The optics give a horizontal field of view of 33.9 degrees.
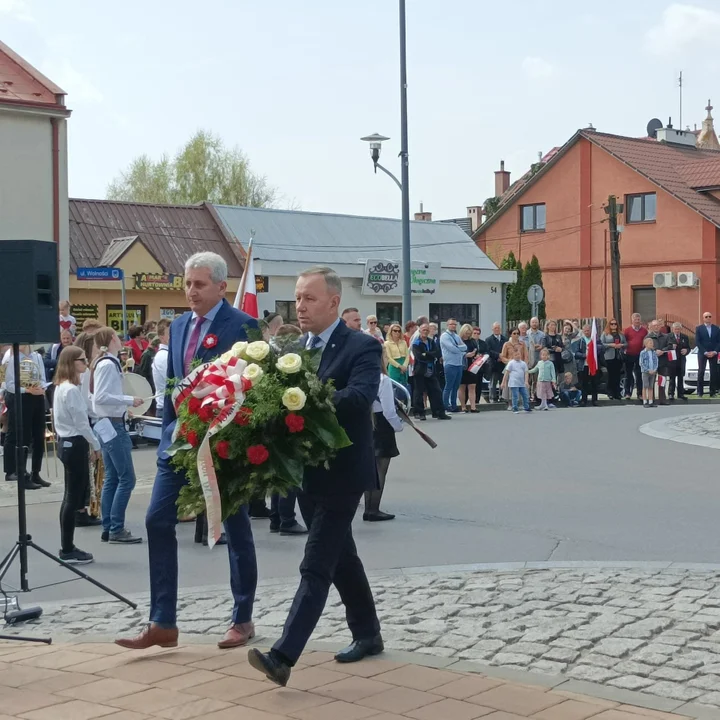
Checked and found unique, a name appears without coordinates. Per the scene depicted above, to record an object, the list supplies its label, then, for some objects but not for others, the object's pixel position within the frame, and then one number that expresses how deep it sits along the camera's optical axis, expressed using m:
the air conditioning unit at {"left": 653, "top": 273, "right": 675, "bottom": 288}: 46.97
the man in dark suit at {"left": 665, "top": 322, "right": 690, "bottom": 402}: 27.17
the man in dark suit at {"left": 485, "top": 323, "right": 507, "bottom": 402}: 26.33
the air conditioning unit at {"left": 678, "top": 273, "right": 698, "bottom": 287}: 46.22
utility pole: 38.84
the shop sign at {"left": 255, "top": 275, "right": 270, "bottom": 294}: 35.27
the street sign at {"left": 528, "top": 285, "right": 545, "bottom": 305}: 32.03
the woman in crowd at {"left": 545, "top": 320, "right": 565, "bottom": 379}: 26.39
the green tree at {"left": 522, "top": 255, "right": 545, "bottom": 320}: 49.03
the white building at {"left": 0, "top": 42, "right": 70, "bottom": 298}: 29.75
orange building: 46.97
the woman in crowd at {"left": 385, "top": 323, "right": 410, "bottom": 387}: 22.36
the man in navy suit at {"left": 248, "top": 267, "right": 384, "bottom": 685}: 5.43
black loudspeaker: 7.60
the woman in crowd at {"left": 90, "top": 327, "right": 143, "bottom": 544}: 9.93
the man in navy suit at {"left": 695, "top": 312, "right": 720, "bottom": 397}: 27.98
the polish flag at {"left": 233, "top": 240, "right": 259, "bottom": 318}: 15.35
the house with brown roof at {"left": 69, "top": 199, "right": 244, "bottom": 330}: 34.09
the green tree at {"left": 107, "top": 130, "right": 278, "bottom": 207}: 58.19
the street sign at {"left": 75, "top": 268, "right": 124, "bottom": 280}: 22.00
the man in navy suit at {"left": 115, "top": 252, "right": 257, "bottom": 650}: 6.04
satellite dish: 69.69
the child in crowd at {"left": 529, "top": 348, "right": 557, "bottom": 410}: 25.44
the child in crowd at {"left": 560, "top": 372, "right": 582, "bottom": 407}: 26.69
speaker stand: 7.19
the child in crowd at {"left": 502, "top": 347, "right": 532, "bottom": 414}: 24.59
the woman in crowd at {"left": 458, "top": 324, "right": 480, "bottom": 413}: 24.53
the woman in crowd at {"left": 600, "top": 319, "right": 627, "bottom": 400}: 27.08
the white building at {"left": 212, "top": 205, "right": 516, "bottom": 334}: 38.44
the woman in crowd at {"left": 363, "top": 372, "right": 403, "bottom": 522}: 10.72
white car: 29.64
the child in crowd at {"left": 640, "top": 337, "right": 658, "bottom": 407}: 26.09
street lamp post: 27.11
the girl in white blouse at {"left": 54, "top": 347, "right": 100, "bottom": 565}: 9.21
